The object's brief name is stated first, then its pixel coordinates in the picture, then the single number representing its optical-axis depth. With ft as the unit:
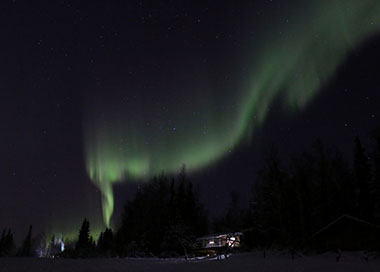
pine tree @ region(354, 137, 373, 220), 162.30
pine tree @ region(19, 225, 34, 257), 407.40
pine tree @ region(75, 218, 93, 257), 326.44
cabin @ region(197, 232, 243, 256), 195.79
